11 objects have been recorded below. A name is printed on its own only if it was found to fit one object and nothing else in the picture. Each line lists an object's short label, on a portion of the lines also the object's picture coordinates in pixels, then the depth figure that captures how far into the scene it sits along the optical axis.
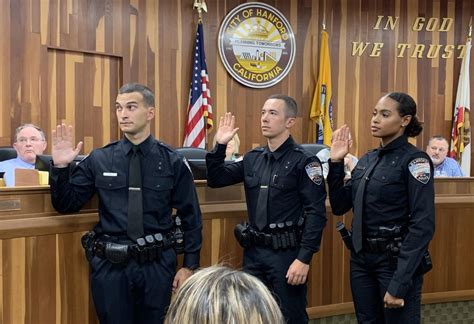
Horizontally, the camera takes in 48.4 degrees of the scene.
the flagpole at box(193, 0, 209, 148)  5.32
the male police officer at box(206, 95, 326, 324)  2.32
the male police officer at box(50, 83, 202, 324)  2.05
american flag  5.35
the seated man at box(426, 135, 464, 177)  4.56
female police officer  2.10
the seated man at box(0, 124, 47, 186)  3.40
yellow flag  5.90
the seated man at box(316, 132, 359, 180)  3.25
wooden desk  2.02
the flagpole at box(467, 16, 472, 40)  6.37
